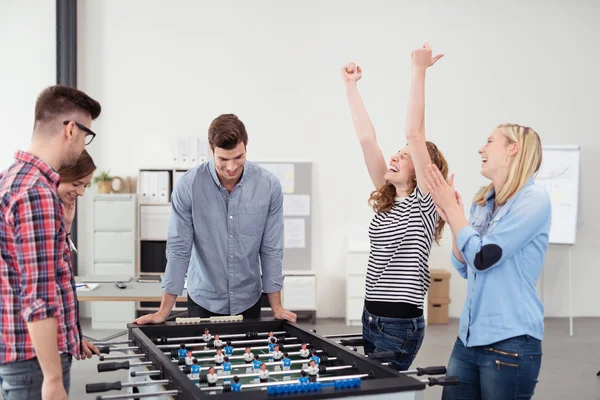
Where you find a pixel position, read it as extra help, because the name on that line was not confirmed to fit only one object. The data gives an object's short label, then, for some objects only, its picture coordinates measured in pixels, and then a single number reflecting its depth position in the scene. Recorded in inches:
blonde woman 85.3
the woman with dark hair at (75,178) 105.6
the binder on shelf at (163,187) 267.0
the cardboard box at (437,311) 269.6
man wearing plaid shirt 69.9
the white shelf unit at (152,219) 267.4
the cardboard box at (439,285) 268.8
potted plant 268.2
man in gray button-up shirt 119.7
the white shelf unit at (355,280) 263.7
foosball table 72.6
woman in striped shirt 101.8
